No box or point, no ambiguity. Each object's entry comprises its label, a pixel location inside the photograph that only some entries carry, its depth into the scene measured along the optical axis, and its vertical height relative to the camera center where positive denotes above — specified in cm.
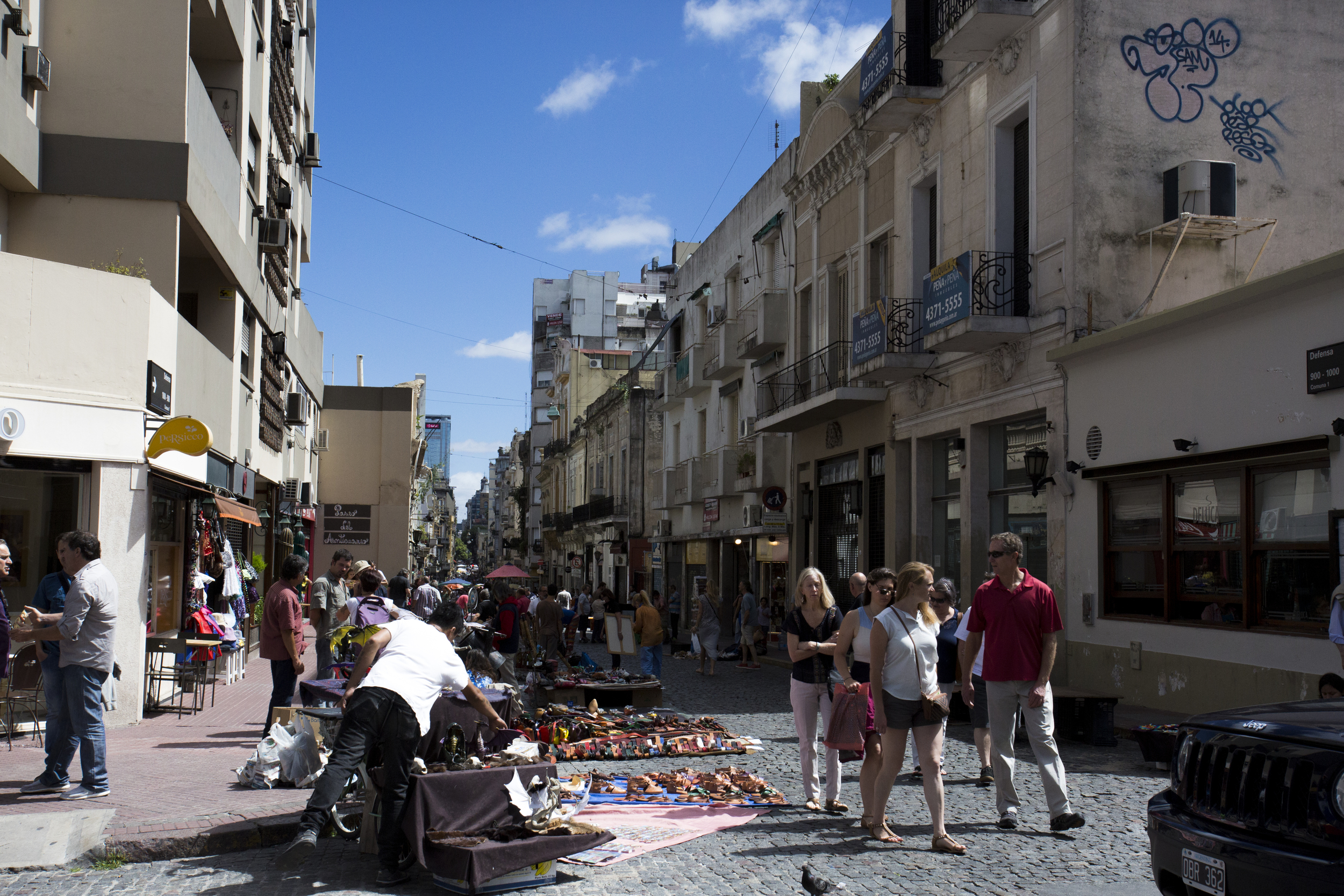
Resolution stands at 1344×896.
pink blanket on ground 704 -185
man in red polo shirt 735 -75
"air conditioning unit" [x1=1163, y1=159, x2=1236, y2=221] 1465 +455
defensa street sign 1073 +171
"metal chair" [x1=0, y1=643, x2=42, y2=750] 981 -118
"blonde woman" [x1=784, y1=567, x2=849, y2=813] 838 -79
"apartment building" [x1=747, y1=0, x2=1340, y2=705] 1490 +442
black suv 421 -100
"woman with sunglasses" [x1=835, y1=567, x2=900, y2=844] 766 -68
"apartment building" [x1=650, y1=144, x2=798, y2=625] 2775 +400
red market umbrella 3866 -99
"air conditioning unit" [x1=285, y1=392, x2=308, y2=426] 2483 +282
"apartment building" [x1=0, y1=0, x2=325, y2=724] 1130 +316
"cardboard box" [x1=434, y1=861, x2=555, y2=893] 605 -177
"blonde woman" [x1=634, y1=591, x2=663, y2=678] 1798 -141
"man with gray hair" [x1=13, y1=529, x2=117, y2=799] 787 -70
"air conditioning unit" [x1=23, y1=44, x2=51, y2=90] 1277 +516
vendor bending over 616 -97
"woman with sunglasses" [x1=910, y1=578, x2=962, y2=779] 974 -74
